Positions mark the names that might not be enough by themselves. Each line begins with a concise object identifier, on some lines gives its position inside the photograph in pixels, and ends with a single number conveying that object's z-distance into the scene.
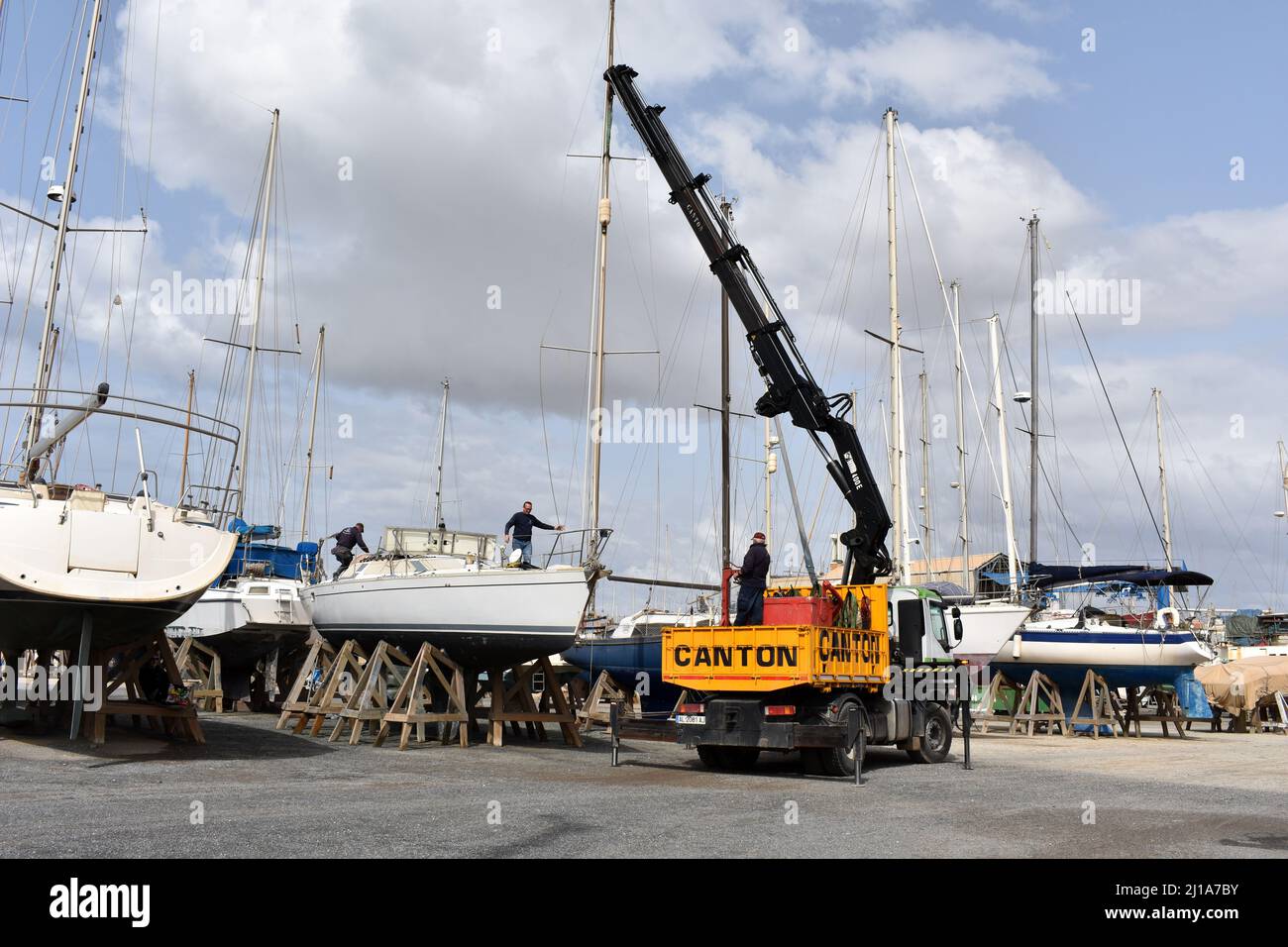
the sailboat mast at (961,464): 34.00
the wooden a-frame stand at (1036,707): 22.78
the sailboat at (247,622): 19.36
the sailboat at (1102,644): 23.69
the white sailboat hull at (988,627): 23.88
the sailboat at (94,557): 11.58
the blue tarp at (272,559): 25.59
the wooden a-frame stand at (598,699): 19.62
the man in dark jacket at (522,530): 15.62
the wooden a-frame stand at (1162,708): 23.72
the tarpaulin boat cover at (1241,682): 25.84
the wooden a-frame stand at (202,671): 20.55
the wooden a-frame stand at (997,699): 24.81
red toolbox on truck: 13.24
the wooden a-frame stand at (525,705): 15.89
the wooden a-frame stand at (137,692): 12.97
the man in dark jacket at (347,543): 19.17
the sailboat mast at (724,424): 20.28
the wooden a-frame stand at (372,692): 15.55
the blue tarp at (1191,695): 24.23
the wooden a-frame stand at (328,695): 16.23
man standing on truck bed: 13.50
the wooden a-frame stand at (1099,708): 23.14
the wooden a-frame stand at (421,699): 15.15
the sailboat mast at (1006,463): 26.66
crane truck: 12.53
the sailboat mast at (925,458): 37.75
